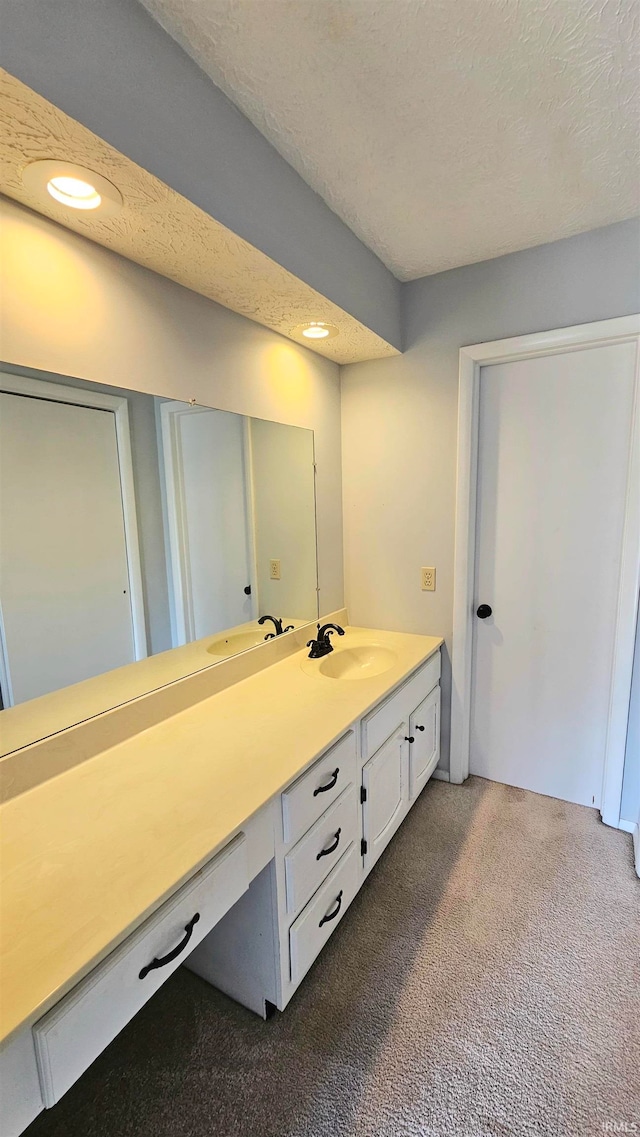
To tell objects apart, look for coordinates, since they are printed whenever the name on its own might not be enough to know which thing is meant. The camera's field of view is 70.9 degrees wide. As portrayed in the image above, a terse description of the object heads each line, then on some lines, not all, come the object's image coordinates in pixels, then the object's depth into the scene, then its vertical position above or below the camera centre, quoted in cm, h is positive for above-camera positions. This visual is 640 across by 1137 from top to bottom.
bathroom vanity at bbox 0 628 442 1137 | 67 -66
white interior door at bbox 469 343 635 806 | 186 -24
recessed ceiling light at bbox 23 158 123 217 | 89 +68
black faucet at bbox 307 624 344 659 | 195 -58
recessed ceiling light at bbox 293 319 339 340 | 174 +72
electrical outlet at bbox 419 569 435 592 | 220 -35
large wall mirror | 107 -6
